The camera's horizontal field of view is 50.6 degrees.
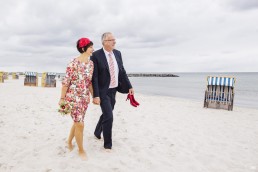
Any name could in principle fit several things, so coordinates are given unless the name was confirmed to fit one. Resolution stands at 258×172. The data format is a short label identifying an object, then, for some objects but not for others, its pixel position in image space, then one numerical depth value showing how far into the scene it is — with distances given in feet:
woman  13.01
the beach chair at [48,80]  71.40
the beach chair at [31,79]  74.02
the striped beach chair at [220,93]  36.86
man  14.39
